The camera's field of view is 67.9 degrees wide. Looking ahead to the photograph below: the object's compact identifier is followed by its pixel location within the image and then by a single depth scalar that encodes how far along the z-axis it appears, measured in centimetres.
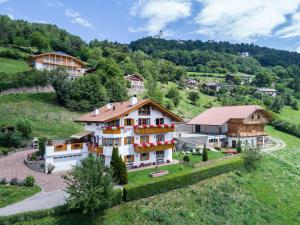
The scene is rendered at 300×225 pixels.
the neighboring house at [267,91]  8814
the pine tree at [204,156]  2794
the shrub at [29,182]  2153
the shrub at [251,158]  2991
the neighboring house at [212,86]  8481
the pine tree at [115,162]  2168
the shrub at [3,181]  2138
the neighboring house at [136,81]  6703
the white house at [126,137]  2593
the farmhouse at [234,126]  4041
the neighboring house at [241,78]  10240
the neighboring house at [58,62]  6366
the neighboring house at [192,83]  8942
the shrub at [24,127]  3471
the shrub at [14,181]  2155
